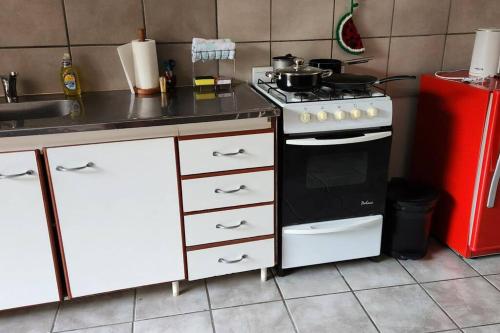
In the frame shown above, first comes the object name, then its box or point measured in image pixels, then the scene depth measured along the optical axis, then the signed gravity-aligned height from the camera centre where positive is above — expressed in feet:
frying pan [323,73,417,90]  6.43 -0.89
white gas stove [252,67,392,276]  6.19 -2.17
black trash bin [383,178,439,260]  7.03 -3.11
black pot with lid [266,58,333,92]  6.33 -0.81
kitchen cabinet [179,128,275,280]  5.86 -2.40
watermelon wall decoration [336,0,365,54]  7.51 -0.28
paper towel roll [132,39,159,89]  6.67 -0.64
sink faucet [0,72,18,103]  6.52 -0.92
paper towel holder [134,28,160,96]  6.71 -1.04
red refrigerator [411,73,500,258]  6.64 -2.17
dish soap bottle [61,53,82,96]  6.69 -0.84
